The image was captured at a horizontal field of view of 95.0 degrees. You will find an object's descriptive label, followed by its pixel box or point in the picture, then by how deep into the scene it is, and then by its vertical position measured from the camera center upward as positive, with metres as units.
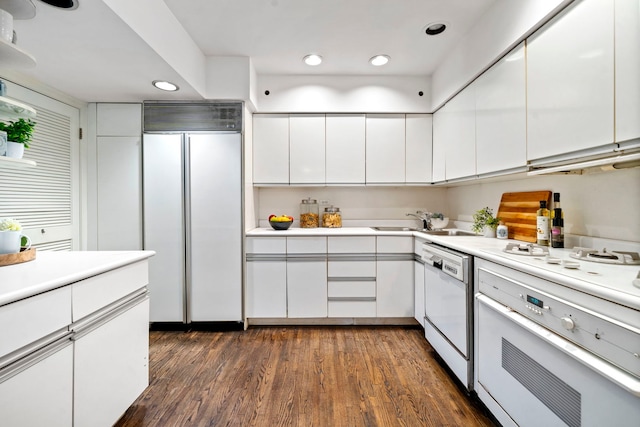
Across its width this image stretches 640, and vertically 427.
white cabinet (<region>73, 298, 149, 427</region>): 1.24 -0.74
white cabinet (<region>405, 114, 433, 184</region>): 3.16 +0.69
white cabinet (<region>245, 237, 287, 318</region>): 2.84 -0.63
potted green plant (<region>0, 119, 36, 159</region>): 1.38 +0.37
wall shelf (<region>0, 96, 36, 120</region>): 1.33 +0.50
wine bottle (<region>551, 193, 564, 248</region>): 1.74 -0.10
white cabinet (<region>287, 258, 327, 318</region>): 2.85 -0.74
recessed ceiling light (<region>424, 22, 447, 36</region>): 2.22 +1.42
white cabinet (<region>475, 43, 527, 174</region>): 1.74 +0.63
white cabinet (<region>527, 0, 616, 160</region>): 1.23 +0.61
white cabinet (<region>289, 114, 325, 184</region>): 3.12 +0.68
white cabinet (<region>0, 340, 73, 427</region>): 0.94 -0.63
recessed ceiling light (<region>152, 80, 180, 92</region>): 2.37 +1.05
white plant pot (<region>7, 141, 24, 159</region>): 1.38 +0.30
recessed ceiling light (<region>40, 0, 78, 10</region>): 1.41 +1.02
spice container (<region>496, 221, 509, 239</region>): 2.25 -0.16
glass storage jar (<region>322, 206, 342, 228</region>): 3.31 -0.07
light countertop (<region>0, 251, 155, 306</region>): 1.00 -0.24
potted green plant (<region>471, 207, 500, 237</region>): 2.37 -0.10
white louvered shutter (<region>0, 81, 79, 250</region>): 2.09 +0.24
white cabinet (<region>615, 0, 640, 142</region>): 1.11 +0.55
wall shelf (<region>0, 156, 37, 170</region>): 1.33 +0.24
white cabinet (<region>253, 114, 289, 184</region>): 3.12 +0.68
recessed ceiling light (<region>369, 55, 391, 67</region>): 2.70 +1.42
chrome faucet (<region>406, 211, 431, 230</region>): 3.15 -0.08
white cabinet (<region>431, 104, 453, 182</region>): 2.79 +0.72
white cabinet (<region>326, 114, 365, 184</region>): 3.13 +0.67
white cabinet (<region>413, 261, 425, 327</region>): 2.62 -0.74
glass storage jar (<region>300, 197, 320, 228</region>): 3.34 -0.03
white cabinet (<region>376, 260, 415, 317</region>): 2.86 -0.75
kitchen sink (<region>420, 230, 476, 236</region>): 2.86 -0.21
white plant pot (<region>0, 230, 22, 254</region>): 1.28 -0.13
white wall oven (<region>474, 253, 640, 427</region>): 0.88 -0.54
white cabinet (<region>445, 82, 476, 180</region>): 2.31 +0.64
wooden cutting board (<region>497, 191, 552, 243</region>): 2.04 -0.01
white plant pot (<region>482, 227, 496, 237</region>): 2.37 -0.17
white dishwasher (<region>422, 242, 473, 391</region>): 1.76 -0.66
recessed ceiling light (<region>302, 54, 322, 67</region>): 2.70 +1.43
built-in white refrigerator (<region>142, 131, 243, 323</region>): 2.77 -0.11
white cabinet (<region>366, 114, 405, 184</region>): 3.15 +0.68
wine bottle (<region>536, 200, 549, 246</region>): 1.84 -0.09
